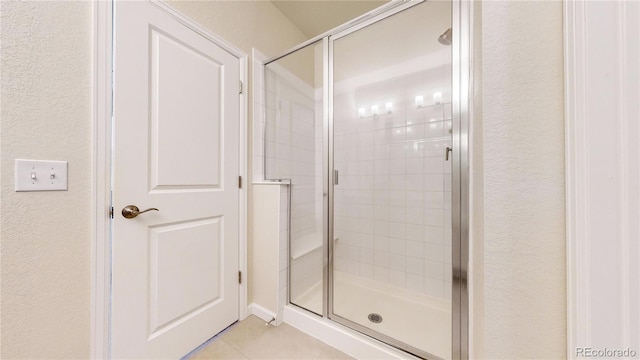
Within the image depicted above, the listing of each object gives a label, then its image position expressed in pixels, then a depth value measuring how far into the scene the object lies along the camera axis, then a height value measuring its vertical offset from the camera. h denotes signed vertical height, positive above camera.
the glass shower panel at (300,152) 1.61 +0.22
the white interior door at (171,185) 1.01 -0.02
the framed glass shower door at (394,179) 1.39 +0.01
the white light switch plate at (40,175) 0.76 +0.02
